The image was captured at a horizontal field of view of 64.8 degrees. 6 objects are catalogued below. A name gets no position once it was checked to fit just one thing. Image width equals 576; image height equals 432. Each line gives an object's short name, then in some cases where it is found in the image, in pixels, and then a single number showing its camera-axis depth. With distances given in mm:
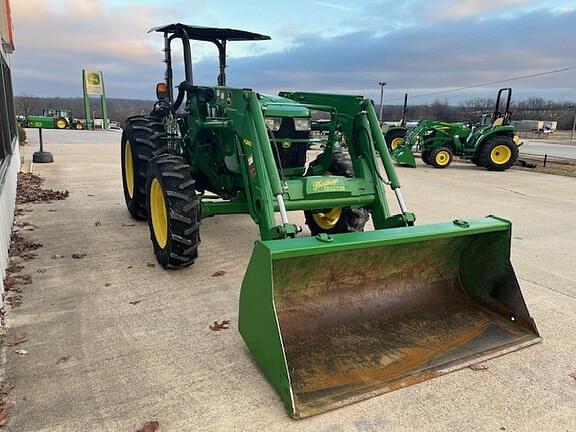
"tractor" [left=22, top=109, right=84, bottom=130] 39000
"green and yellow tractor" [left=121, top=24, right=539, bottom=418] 2705
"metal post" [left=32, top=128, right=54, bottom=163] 12531
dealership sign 41375
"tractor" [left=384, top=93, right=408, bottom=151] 17859
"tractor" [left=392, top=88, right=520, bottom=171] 13734
